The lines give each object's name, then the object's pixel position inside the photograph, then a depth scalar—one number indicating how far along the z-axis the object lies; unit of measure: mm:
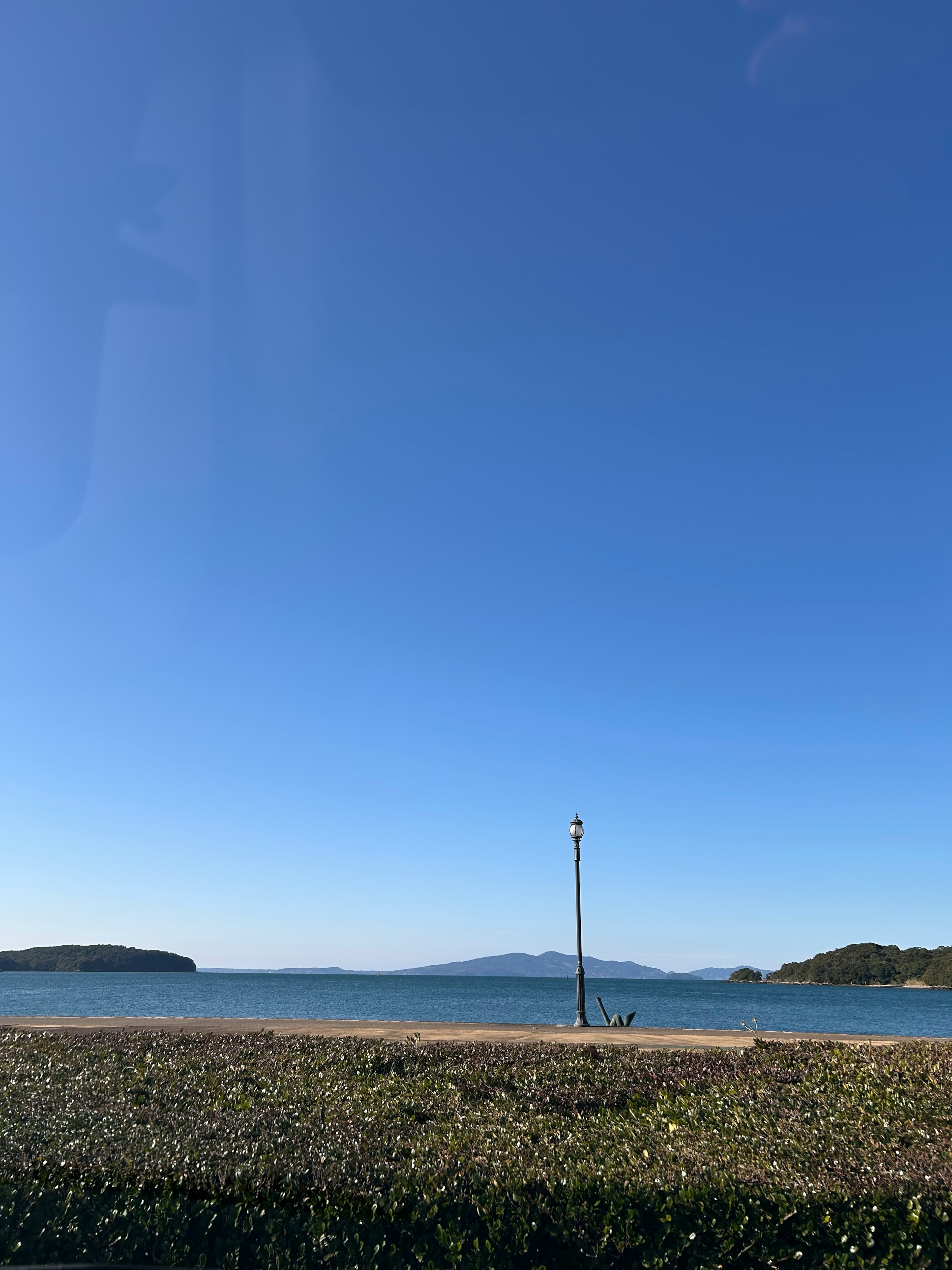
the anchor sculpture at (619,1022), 19953
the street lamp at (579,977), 20844
